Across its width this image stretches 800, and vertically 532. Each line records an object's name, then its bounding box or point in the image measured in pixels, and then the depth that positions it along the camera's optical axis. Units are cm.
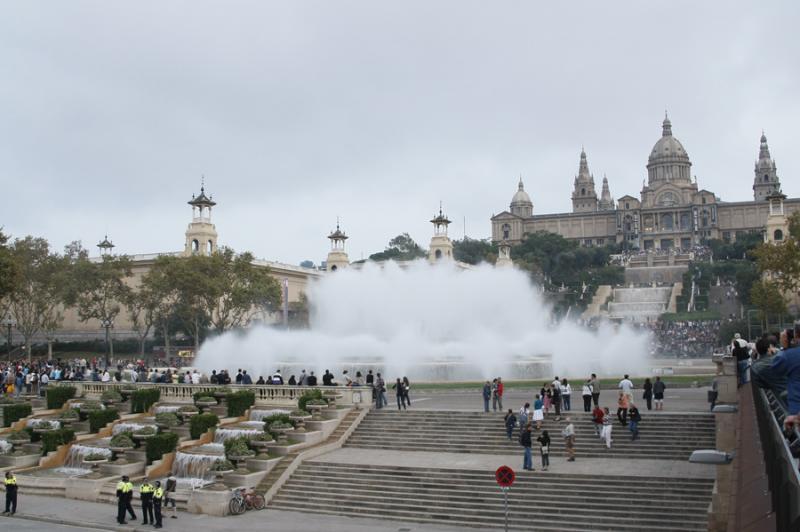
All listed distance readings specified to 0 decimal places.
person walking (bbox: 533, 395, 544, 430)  2569
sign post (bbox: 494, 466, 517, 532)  1794
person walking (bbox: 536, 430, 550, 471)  2273
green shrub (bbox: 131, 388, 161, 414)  3394
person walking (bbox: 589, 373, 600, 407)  2691
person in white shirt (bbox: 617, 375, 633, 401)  2576
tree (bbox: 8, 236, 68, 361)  6181
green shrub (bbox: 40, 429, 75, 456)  3012
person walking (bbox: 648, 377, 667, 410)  2736
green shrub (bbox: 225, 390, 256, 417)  3138
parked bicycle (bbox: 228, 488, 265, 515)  2289
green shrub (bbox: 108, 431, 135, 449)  2822
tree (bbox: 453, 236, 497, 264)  13488
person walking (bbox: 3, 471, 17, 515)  2366
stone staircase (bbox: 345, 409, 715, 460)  2420
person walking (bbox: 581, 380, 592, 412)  2720
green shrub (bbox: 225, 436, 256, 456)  2552
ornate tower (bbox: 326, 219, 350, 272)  8112
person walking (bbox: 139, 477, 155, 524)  2203
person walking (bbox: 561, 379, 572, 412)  2816
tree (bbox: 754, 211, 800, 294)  5206
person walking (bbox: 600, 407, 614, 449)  2439
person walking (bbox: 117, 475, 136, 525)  2234
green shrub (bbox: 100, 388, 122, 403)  3459
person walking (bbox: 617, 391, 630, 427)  2548
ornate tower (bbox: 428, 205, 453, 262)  7856
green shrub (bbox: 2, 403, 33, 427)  3431
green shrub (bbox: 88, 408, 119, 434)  3195
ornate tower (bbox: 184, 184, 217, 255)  7988
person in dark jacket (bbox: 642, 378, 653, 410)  2751
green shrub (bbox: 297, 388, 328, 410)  3012
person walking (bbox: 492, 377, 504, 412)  2891
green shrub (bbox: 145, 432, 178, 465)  2745
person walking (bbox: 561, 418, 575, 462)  2400
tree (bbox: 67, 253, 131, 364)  6331
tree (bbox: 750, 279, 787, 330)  5703
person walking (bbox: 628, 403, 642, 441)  2456
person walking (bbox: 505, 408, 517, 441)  2600
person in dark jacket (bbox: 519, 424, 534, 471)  2277
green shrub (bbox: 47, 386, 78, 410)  3641
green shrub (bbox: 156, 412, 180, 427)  3017
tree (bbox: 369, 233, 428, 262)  13888
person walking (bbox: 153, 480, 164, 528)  2166
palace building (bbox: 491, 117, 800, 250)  17750
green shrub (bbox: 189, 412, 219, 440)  2922
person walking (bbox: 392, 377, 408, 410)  3008
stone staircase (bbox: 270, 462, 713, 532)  2006
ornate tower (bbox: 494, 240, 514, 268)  9489
